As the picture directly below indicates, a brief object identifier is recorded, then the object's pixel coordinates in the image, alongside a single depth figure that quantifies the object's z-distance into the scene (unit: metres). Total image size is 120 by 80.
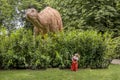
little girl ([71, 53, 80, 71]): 9.99
